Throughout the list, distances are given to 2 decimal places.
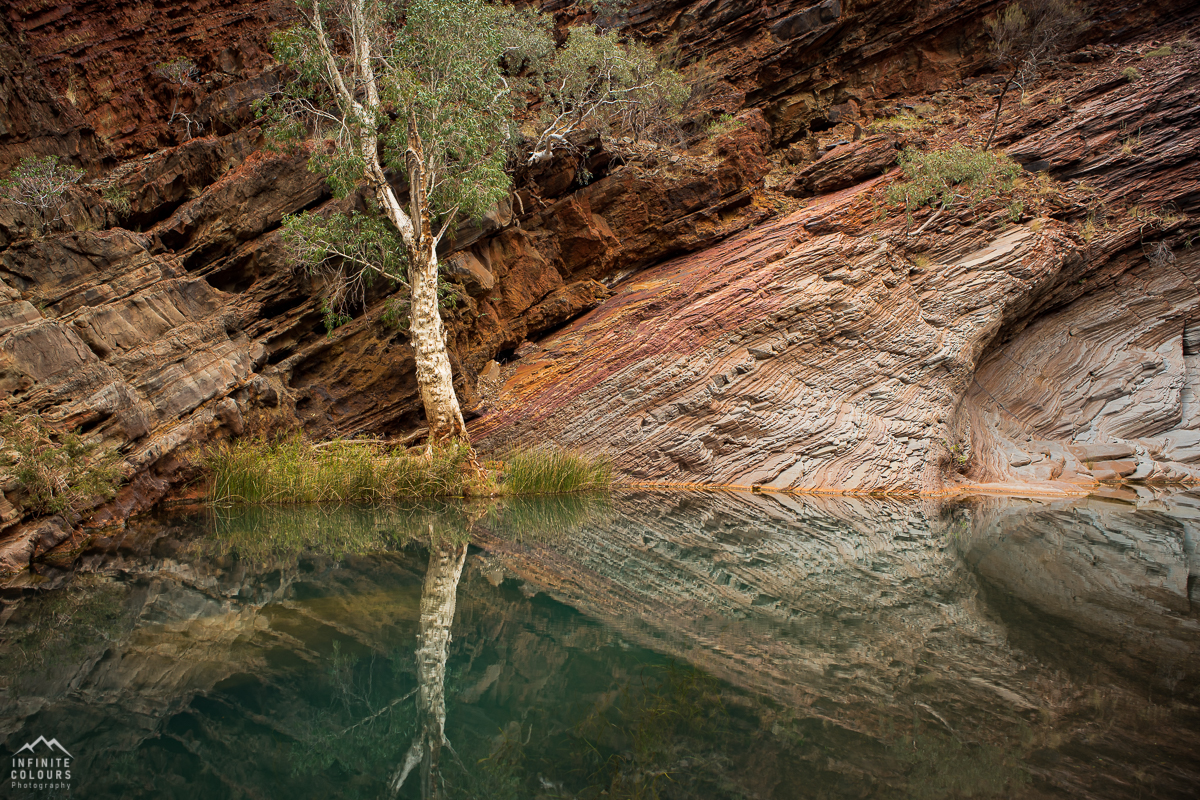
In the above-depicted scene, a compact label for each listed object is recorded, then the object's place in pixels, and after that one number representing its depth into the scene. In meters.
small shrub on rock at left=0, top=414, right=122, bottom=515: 7.32
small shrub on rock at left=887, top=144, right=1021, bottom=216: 15.12
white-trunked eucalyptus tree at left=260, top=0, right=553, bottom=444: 12.37
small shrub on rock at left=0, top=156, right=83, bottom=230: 11.32
